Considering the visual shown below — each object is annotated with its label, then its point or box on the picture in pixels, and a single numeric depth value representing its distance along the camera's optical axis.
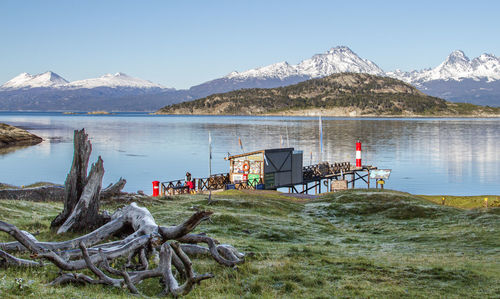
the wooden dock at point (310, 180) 56.62
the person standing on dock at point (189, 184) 55.28
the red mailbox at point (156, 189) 52.71
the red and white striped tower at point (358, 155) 83.31
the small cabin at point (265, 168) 61.34
